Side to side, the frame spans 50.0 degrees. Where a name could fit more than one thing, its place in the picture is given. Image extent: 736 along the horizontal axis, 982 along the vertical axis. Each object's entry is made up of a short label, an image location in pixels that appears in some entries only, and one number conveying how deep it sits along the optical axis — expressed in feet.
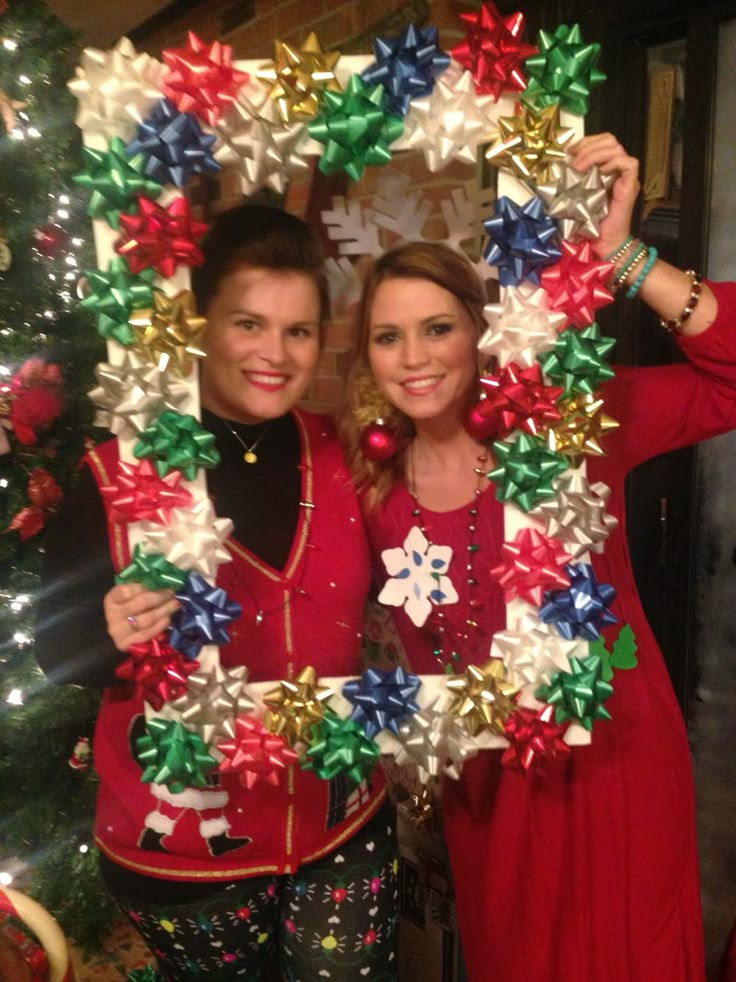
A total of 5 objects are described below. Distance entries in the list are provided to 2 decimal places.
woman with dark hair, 2.82
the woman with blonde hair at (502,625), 2.92
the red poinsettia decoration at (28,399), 4.51
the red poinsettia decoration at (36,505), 4.70
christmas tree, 4.48
